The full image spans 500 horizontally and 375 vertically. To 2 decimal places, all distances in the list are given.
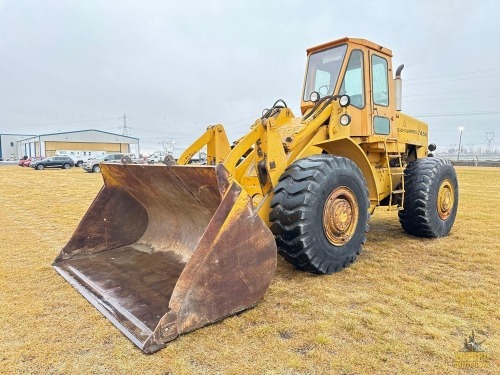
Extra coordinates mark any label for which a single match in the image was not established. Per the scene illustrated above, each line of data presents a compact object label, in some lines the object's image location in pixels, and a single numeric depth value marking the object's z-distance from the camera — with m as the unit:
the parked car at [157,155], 48.28
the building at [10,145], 70.69
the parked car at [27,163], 36.93
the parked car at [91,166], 27.50
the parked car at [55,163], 31.94
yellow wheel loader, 2.89
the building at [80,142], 54.75
